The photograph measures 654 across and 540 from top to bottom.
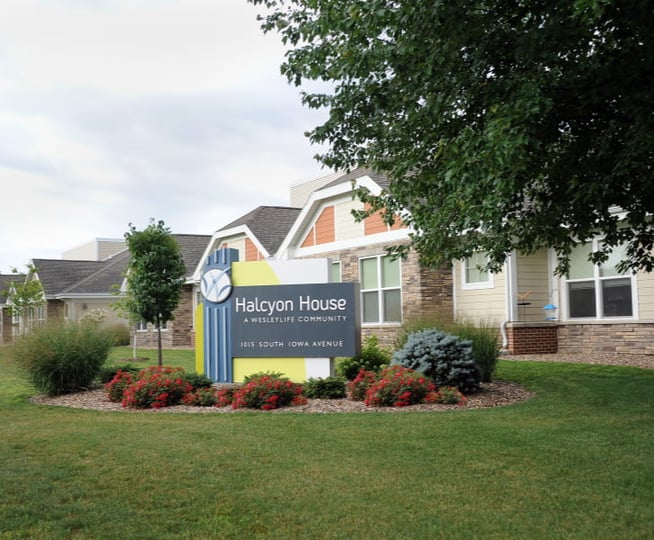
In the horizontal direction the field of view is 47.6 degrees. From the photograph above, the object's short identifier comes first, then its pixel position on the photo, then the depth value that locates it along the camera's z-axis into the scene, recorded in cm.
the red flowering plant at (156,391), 1152
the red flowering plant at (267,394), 1102
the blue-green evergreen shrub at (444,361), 1159
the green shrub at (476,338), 1302
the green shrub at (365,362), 1345
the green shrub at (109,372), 1379
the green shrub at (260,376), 1180
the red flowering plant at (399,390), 1071
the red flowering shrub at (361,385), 1125
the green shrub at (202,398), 1156
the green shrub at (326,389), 1173
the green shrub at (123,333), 3501
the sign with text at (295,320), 1277
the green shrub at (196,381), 1228
